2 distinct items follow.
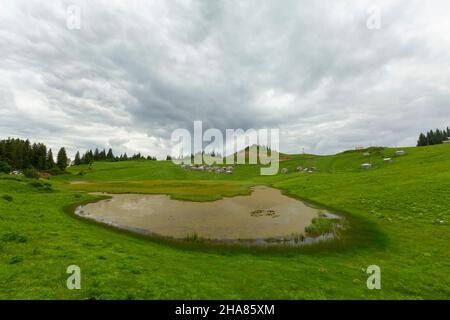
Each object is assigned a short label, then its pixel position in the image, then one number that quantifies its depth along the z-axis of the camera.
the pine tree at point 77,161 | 193.38
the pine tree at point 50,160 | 124.94
